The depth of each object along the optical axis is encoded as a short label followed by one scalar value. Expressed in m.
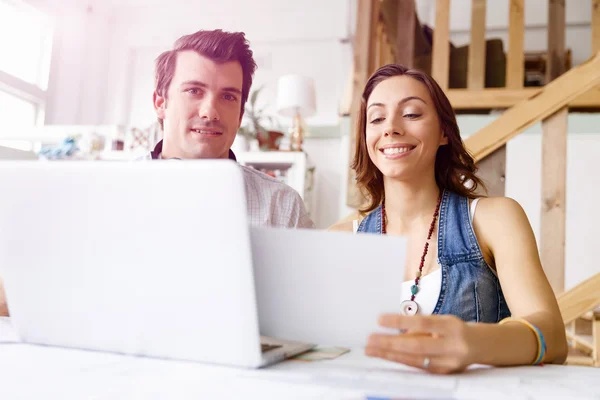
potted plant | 3.59
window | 4.29
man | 1.26
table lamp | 3.39
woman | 0.96
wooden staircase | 1.65
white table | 0.44
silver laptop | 0.50
